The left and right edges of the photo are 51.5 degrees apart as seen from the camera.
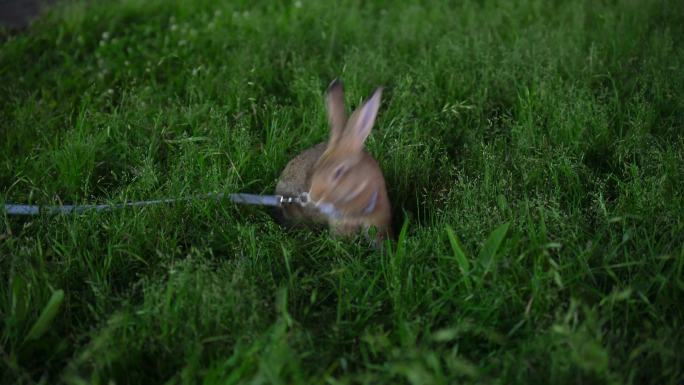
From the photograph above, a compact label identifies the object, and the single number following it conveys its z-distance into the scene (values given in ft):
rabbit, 8.04
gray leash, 8.57
